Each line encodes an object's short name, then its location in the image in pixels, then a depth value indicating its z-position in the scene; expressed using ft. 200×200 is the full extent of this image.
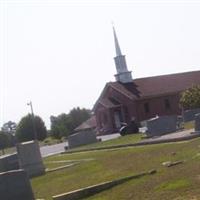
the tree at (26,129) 274.77
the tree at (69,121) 271.65
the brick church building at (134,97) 204.85
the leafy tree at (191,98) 149.79
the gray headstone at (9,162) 75.10
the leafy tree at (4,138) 288.61
